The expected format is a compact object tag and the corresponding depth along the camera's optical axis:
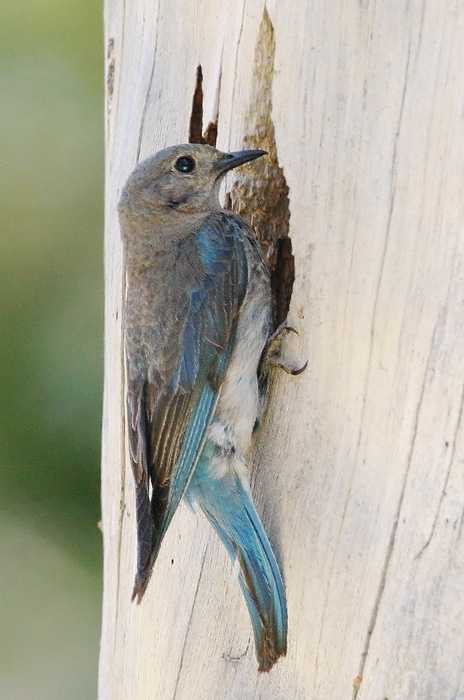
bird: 5.87
